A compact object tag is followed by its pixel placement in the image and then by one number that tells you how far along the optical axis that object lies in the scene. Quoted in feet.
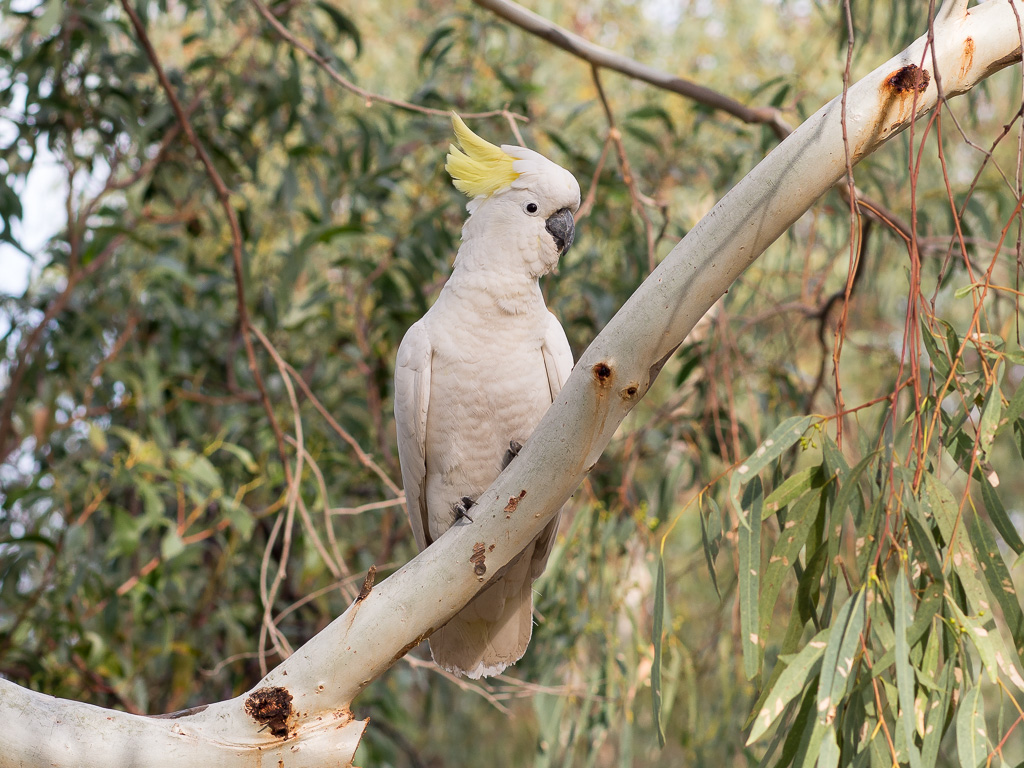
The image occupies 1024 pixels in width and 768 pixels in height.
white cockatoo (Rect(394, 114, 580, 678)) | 12.12
